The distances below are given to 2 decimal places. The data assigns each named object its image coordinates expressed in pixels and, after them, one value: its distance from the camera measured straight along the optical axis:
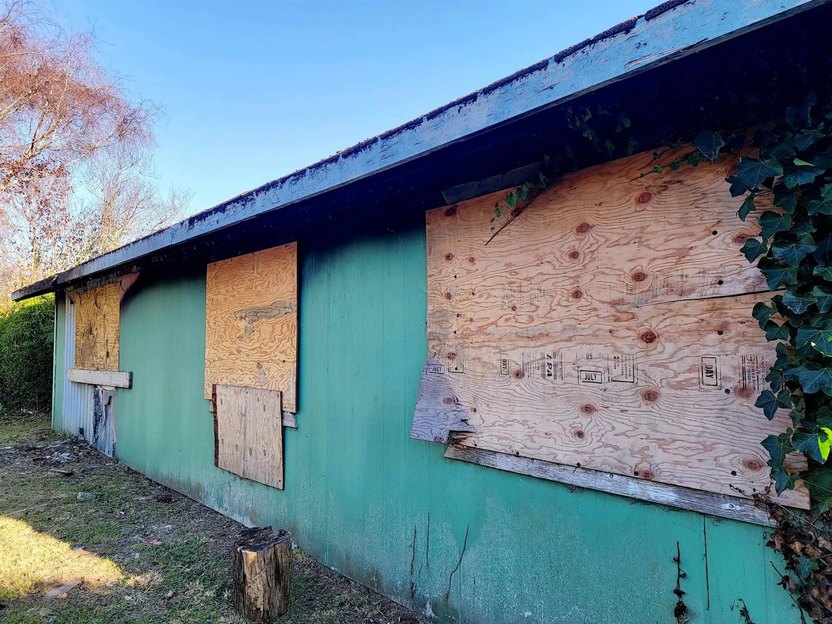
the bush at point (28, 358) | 9.12
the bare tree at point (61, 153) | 9.28
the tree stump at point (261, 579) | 2.37
